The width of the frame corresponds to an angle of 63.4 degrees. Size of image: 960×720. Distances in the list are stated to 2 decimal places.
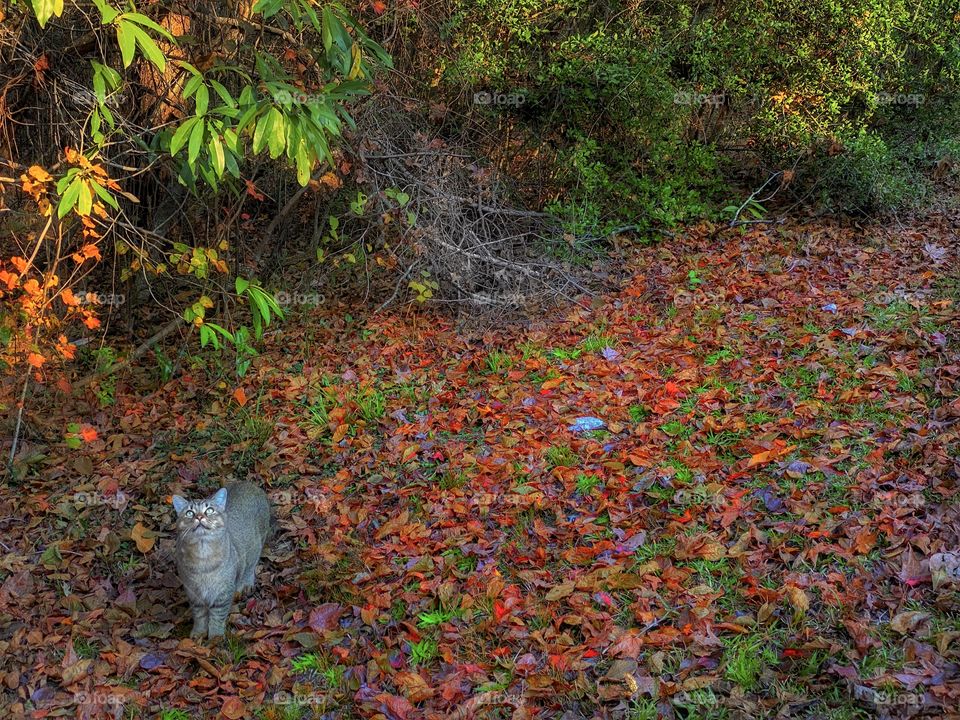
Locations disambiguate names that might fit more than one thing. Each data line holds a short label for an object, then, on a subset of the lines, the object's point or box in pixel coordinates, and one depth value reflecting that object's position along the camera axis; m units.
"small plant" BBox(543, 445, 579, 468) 5.25
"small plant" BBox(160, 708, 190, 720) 3.79
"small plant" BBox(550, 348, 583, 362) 6.81
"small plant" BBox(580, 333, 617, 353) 6.86
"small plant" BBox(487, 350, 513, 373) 6.77
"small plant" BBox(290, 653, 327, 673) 3.99
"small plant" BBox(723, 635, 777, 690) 3.36
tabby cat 4.17
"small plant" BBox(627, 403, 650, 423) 5.67
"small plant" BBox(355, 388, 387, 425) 6.17
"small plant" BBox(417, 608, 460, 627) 4.13
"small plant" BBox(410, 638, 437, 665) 3.90
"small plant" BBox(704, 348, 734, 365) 6.28
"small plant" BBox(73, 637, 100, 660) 4.18
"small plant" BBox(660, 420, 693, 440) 5.33
